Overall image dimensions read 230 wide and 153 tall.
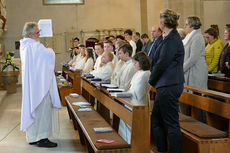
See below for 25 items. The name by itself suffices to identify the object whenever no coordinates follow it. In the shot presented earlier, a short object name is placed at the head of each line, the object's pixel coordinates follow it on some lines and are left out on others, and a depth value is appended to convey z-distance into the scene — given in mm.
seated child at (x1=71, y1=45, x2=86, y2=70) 12483
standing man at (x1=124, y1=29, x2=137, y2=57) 10703
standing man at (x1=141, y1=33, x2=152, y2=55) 10637
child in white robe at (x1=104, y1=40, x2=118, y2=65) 8953
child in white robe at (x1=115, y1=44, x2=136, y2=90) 6359
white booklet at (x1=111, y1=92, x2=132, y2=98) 4754
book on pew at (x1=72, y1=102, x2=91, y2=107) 6648
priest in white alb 6031
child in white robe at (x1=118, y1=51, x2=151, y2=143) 5250
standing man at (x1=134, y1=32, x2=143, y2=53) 12482
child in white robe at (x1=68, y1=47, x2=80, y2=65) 14780
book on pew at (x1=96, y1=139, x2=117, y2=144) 4113
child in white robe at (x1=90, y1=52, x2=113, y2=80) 8234
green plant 14236
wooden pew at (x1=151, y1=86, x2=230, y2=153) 4199
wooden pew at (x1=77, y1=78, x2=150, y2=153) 4023
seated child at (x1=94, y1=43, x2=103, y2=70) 9891
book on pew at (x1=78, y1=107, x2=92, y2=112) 6185
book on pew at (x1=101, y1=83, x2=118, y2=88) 5898
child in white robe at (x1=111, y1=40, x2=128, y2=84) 7062
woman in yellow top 7605
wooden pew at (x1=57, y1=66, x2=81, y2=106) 10562
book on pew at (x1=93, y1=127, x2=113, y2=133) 4682
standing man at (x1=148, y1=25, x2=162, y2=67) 6765
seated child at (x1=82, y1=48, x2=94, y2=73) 11281
